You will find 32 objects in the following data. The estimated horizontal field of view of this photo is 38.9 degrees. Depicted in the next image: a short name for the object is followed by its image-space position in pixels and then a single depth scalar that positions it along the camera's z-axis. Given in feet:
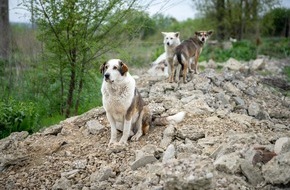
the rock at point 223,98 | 29.41
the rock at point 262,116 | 28.99
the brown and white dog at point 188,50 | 32.99
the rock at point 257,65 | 53.98
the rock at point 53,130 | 23.91
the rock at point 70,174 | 18.31
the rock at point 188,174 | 13.56
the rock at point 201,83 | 31.37
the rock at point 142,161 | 17.81
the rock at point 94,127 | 23.33
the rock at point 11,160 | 20.31
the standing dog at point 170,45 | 35.42
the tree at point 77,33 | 27.07
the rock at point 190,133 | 20.44
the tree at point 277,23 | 79.46
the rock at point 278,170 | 14.07
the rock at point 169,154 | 17.88
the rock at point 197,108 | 24.39
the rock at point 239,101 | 30.48
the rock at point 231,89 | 33.44
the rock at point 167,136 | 20.33
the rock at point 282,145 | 16.06
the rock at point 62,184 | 17.29
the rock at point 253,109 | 29.21
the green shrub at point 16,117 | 26.23
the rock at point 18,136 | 23.45
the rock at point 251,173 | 14.87
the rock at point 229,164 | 15.06
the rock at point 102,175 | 17.42
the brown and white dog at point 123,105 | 20.85
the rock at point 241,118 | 23.21
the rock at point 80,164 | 19.06
